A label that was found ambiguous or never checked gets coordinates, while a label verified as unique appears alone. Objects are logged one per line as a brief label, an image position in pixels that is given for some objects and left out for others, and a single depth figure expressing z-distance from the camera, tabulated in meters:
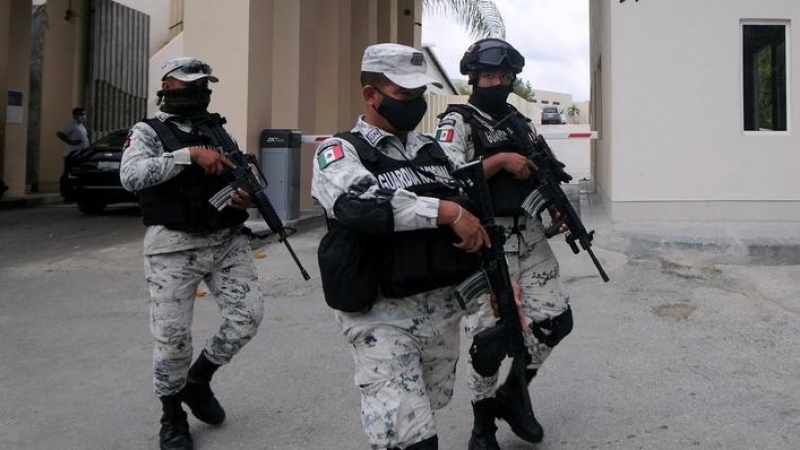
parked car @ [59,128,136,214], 10.58
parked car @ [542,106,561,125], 41.31
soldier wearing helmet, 3.04
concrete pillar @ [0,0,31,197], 12.87
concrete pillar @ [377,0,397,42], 15.81
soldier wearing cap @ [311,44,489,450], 2.11
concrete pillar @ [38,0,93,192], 14.98
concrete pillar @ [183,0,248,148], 8.38
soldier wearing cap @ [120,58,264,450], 3.14
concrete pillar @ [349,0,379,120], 13.72
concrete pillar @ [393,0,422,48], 18.12
